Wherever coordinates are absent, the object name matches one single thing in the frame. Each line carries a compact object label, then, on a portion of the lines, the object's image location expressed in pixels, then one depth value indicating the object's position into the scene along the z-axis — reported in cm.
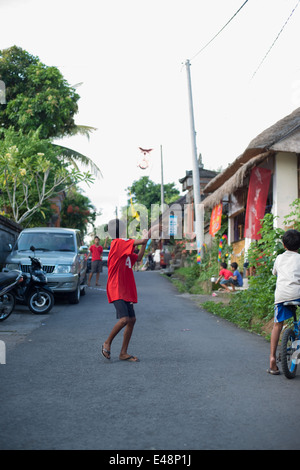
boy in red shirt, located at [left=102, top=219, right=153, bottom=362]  658
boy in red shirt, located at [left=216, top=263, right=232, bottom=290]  1580
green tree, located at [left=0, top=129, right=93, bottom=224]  1833
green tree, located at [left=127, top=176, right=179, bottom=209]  5169
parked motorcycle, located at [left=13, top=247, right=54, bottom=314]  1143
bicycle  562
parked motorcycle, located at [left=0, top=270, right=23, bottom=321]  997
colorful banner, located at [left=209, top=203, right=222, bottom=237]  1922
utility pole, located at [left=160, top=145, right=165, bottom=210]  3809
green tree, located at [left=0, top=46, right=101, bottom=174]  2433
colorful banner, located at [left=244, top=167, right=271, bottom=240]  1427
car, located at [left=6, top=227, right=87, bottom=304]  1302
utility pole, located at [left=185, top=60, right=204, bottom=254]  1839
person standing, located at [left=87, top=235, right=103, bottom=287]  1964
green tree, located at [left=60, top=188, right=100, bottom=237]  3866
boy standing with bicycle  575
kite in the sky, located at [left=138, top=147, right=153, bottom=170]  2493
